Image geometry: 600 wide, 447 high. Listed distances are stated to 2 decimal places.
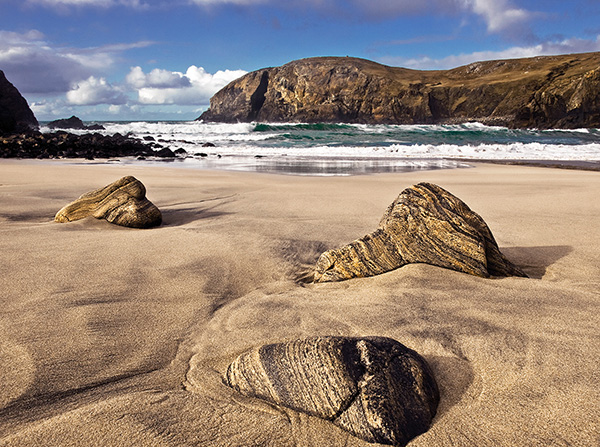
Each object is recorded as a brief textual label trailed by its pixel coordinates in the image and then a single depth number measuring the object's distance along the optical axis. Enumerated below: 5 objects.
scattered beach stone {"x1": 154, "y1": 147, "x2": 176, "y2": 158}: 15.83
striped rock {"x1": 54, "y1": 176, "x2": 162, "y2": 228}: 4.46
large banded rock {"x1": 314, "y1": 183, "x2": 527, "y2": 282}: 2.93
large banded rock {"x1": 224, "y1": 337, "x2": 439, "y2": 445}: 1.42
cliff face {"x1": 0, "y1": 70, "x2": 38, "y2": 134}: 31.26
